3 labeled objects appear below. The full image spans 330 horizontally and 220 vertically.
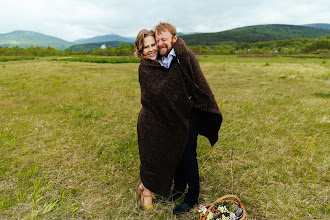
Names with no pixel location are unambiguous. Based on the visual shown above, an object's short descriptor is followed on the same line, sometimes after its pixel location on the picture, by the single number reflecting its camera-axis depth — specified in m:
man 2.13
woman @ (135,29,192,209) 2.18
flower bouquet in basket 2.21
